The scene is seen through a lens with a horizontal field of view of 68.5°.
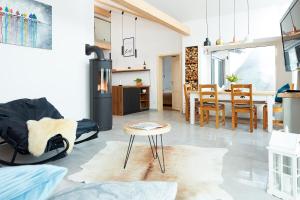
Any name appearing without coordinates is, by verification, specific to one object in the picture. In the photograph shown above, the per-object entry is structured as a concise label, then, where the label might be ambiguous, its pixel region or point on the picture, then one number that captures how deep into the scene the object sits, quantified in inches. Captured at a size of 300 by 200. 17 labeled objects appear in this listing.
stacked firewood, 264.9
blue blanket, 23.5
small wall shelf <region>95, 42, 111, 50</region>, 355.9
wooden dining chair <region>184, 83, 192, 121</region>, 228.4
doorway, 319.9
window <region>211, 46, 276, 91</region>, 233.1
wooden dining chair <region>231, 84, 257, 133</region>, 173.6
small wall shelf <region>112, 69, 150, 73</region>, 337.3
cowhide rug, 80.1
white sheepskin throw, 98.9
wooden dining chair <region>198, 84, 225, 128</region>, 189.0
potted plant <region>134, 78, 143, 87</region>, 332.8
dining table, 171.8
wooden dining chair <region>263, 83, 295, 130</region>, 181.2
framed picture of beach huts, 133.3
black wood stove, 179.3
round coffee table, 91.9
